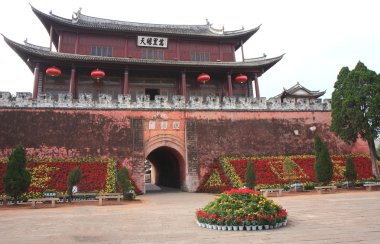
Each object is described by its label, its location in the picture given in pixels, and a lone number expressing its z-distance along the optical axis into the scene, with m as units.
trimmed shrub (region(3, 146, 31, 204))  11.54
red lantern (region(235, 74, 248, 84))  21.88
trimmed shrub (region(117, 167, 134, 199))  13.21
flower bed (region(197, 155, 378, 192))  15.83
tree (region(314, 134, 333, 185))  14.72
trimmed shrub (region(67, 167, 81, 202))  12.50
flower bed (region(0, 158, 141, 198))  13.58
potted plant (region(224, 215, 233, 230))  6.66
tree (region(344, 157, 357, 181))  15.41
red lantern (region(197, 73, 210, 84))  21.07
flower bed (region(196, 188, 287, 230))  6.67
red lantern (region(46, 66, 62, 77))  18.23
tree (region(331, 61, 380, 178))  15.59
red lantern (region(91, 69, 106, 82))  19.00
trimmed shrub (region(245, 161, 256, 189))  14.13
